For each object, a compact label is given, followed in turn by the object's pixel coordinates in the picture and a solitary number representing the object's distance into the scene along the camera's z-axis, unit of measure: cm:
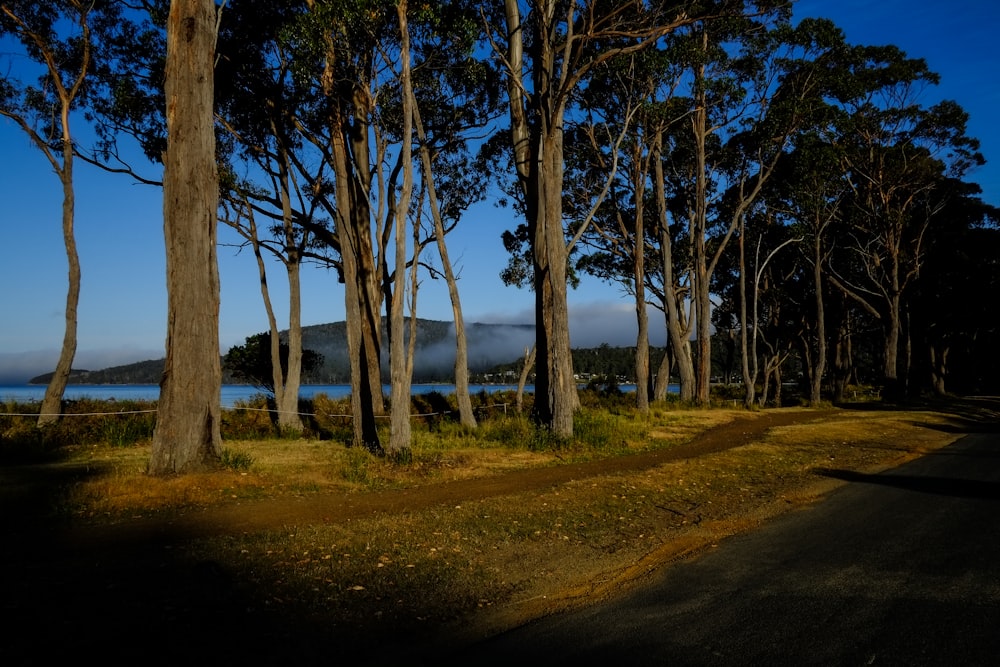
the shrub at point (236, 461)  1012
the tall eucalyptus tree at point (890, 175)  2983
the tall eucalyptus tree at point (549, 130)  1556
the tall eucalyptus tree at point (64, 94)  1805
